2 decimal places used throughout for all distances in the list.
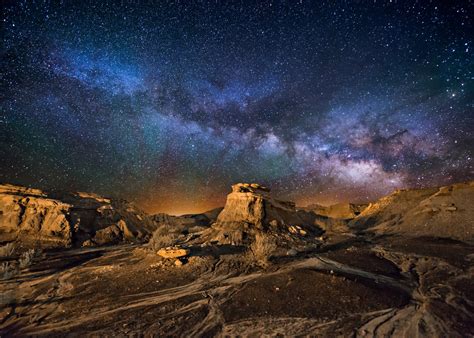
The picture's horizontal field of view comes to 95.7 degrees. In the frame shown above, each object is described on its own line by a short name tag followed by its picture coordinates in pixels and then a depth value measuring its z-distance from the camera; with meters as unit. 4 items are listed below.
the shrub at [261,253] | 13.90
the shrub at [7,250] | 17.25
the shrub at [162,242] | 17.33
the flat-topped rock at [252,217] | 21.74
